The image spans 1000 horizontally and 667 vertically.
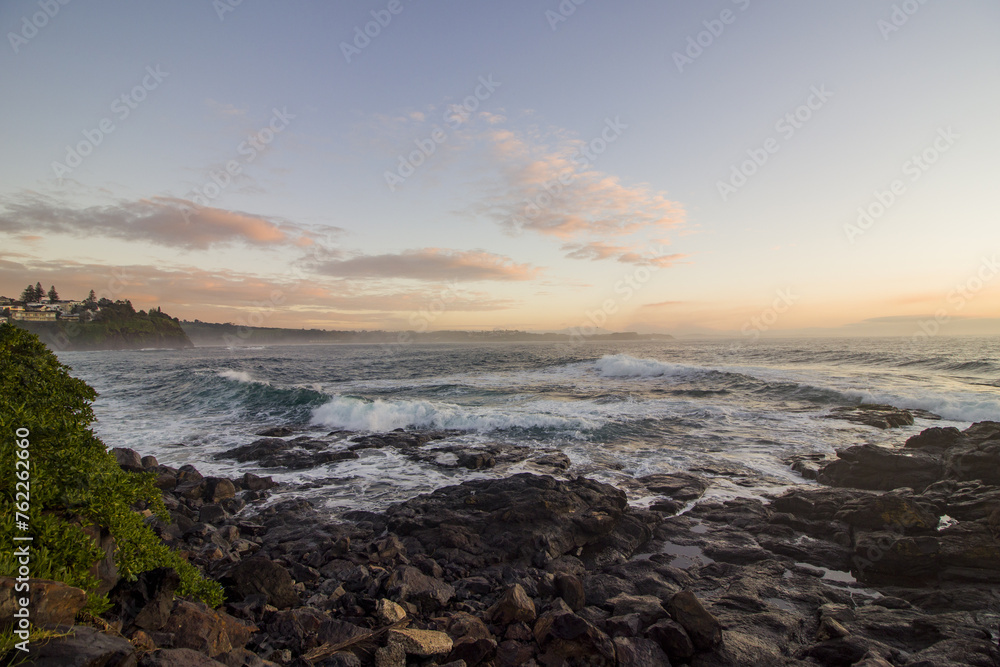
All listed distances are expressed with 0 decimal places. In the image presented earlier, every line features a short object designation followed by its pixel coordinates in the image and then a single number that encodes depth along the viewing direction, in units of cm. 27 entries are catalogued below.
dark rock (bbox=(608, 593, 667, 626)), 676
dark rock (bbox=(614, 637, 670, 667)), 602
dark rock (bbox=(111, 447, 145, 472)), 1385
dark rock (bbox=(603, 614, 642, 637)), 659
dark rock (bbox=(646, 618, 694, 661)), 623
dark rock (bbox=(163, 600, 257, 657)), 514
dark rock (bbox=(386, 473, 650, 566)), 966
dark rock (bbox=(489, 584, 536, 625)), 682
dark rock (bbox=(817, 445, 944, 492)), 1334
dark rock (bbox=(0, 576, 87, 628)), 374
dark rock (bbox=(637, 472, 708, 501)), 1305
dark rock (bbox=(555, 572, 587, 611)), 755
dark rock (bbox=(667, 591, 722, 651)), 636
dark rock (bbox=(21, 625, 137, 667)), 357
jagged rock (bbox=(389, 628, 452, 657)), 589
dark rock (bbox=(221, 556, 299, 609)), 705
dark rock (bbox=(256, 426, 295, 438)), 2142
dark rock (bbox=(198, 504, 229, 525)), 1112
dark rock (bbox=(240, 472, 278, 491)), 1384
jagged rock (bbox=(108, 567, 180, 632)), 526
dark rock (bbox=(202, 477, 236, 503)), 1259
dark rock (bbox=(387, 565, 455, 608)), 747
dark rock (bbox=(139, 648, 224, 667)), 409
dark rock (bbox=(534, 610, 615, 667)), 602
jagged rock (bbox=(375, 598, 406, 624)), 675
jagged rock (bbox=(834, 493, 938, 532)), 973
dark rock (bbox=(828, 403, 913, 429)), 2208
